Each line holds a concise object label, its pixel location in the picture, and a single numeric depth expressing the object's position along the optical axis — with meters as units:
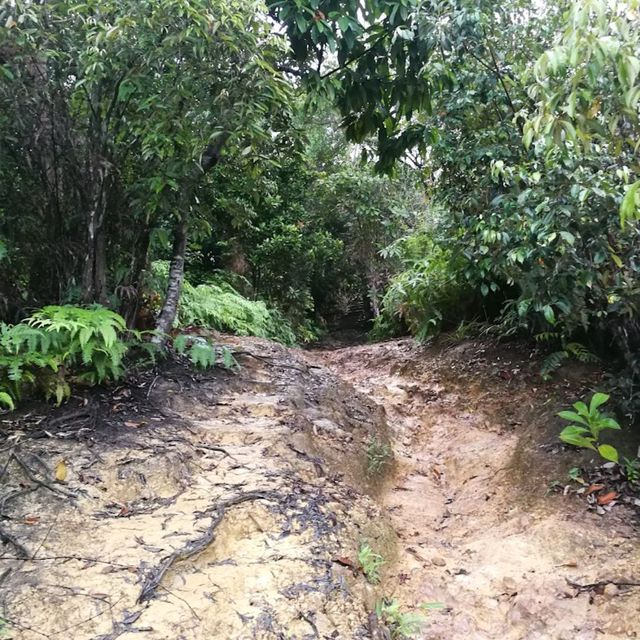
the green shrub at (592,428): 3.26
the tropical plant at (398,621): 2.37
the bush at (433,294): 6.79
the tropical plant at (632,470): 3.20
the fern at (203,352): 4.34
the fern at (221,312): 6.59
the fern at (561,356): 4.76
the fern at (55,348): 3.14
